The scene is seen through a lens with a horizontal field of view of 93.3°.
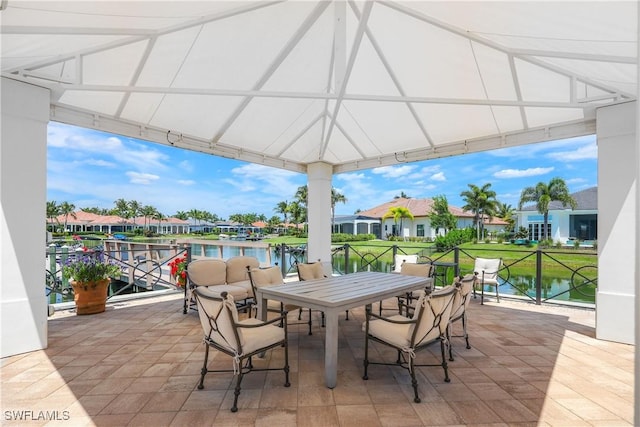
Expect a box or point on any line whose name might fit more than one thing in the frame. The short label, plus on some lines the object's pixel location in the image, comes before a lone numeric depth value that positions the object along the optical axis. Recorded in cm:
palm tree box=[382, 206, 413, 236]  2725
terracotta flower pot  467
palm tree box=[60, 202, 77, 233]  4091
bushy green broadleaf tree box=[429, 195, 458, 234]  2809
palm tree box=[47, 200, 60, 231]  3781
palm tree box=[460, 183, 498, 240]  3039
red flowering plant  548
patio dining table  264
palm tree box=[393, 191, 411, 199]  4697
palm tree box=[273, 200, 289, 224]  4454
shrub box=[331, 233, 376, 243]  2622
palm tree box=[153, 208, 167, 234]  4956
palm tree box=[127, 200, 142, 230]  4822
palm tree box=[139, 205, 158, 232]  4878
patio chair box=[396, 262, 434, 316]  449
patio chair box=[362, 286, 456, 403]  249
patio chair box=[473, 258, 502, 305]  571
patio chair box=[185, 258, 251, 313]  450
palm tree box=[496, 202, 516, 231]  3228
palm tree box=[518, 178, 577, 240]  2484
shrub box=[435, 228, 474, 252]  1784
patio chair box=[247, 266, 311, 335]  372
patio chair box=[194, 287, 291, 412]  236
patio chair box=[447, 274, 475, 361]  293
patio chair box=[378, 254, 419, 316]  643
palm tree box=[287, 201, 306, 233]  4041
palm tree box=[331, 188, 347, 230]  3541
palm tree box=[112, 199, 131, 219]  4781
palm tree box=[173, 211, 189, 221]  5762
